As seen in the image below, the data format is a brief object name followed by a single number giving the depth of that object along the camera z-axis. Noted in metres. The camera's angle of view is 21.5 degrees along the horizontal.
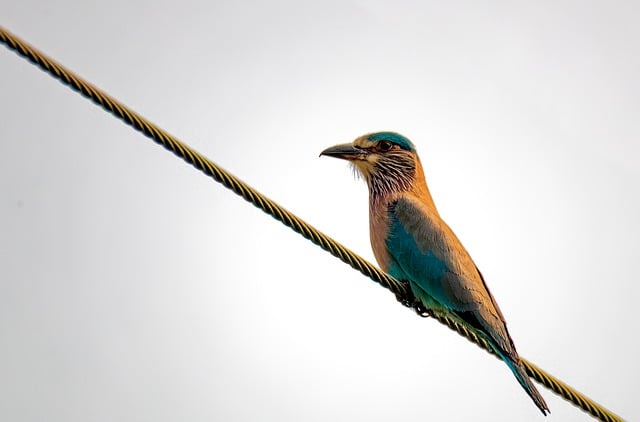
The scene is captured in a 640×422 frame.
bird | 14.07
